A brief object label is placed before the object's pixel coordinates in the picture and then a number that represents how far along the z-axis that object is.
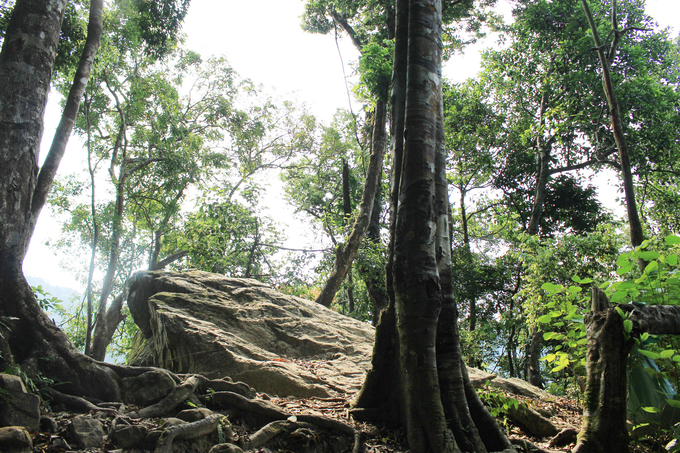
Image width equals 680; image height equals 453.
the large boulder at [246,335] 4.91
